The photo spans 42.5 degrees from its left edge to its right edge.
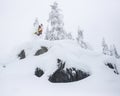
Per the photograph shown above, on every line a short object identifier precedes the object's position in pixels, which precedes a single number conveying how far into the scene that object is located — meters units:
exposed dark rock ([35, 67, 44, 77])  13.88
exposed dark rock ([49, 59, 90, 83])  13.29
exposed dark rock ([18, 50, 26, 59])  19.18
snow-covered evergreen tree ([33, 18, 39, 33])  35.03
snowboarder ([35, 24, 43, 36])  21.70
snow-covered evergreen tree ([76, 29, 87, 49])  38.95
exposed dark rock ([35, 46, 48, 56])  17.52
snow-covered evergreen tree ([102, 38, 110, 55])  45.22
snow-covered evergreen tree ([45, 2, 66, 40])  29.06
